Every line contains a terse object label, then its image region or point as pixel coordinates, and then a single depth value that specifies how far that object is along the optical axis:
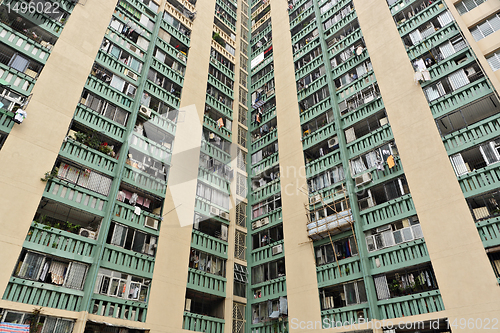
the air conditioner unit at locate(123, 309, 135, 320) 20.37
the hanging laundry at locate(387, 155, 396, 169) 22.70
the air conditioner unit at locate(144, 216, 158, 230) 23.84
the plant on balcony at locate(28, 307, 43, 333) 17.12
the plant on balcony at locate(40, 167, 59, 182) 20.12
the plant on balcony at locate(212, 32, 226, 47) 39.94
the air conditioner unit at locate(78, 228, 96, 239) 20.98
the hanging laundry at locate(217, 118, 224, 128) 33.68
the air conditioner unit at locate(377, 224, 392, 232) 21.94
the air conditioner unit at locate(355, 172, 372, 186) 23.98
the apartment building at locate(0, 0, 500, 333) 18.94
